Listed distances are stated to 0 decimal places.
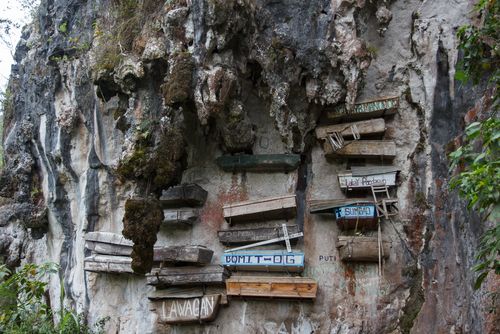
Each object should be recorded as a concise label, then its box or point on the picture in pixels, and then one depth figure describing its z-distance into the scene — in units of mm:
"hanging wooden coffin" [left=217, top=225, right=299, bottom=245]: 7430
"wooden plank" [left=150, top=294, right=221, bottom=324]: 7344
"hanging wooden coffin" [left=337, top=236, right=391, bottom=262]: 6902
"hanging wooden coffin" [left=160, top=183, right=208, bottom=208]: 7883
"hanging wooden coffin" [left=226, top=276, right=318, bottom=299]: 6980
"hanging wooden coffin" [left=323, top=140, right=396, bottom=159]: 7316
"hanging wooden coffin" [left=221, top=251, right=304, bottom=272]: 7121
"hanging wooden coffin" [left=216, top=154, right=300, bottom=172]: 7707
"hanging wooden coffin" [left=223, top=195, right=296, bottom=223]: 7438
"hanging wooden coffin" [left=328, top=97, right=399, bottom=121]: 7422
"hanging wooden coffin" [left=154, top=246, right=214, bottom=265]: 7438
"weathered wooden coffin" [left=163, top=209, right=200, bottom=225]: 7898
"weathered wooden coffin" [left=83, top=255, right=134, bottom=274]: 8078
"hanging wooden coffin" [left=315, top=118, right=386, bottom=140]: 7398
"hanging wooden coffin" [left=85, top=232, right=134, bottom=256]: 8234
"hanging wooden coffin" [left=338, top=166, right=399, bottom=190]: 7188
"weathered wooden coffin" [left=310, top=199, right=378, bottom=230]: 7031
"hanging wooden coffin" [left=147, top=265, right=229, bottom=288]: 7438
